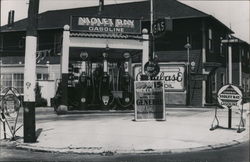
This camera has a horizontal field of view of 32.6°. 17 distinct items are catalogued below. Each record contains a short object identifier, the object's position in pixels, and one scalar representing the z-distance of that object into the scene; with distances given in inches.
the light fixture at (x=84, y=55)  898.1
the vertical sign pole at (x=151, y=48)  807.7
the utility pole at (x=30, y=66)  453.4
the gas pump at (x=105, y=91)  882.8
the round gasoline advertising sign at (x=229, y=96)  538.9
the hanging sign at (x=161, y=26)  821.9
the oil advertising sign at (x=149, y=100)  657.0
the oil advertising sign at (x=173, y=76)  1179.3
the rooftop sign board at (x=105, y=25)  863.1
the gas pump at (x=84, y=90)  877.2
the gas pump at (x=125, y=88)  895.7
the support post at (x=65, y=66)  840.3
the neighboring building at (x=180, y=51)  1170.6
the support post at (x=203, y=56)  1170.6
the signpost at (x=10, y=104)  498.9
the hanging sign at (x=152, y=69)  738.2
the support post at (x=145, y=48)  879.7
